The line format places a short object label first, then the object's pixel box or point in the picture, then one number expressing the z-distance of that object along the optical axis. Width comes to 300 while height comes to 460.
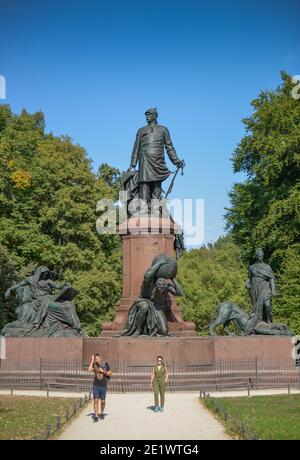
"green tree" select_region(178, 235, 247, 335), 53.28
